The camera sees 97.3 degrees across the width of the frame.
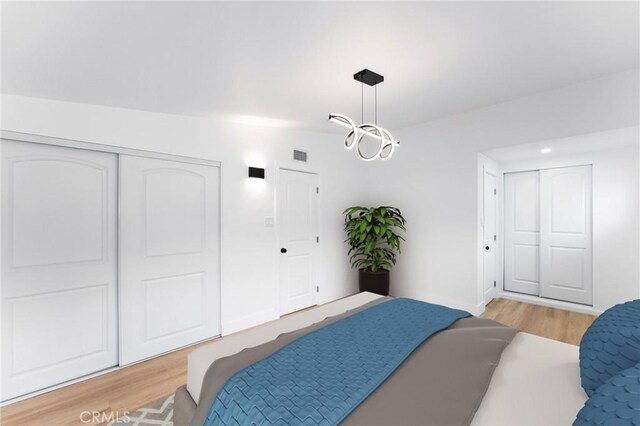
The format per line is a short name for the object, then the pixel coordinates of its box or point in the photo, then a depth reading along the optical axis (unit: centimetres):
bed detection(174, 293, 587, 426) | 96
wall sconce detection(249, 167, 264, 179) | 334
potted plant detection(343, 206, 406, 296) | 387
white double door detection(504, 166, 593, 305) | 364
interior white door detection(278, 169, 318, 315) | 369
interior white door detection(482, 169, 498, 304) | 372
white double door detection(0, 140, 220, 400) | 215
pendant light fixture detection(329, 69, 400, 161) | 186
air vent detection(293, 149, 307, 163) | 376
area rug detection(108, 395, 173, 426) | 183
